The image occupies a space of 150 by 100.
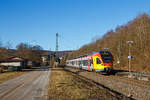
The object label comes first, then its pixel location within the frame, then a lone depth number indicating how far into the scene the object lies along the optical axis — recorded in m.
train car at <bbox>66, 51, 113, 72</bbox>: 24.31
